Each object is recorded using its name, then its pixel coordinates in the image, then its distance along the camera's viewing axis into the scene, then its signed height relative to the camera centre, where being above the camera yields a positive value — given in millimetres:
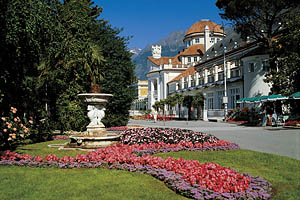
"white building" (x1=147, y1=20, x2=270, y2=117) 32875 +6363
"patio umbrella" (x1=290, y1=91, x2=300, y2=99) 22978 +1355
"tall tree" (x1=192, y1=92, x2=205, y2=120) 40656 +1709
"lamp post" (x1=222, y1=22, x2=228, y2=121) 33781 +1207
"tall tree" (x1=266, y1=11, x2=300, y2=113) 25109 +4383
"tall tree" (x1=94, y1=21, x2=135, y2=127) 22656 +2931
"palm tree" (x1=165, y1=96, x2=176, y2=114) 48100 +1995
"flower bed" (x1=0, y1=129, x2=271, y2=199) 5199 -1250
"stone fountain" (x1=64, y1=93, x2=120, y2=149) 11383 -775
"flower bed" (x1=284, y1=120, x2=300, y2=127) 23114 -779
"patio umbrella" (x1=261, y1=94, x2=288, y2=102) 25156 +1327
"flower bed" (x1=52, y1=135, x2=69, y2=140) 15945 -1312
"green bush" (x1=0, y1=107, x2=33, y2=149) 9962 -525
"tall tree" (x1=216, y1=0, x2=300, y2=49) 28000 +9834
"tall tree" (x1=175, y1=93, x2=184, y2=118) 46144 +2241
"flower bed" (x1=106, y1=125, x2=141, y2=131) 20953 -1127
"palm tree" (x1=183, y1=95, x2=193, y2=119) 44062 +1589
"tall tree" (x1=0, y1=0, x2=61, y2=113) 9359 +2407
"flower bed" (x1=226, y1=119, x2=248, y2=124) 29562 -877
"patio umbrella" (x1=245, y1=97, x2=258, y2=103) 27691 +1216
